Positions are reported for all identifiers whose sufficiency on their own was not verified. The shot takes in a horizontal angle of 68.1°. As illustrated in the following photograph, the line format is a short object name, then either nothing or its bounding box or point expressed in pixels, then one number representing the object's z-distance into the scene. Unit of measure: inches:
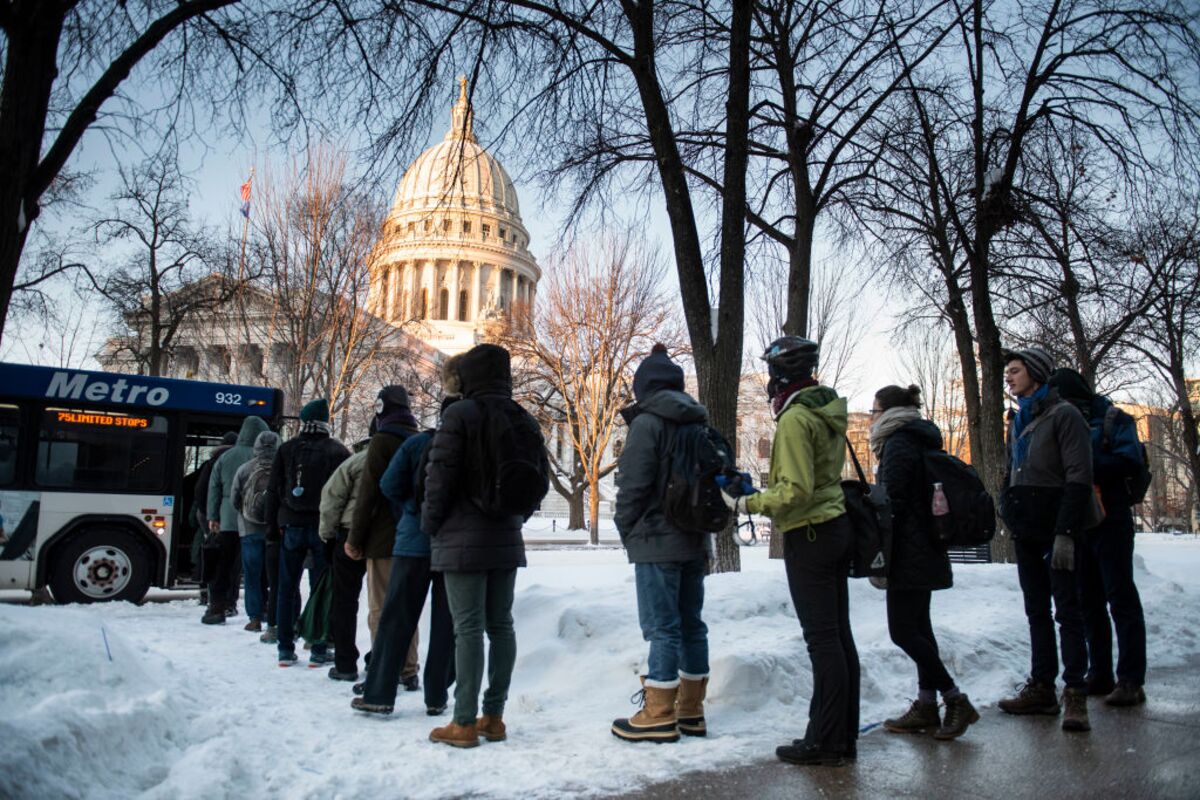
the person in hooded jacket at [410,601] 186.7
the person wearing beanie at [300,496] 263.3
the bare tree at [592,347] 1257.4
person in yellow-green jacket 153.6
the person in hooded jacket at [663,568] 168.6
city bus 386.0
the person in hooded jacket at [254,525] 306.2
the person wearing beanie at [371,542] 216.7
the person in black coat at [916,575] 175.2
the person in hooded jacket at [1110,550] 207.5
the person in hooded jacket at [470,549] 169.6
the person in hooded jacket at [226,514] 337.4
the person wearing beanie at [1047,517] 182.4
